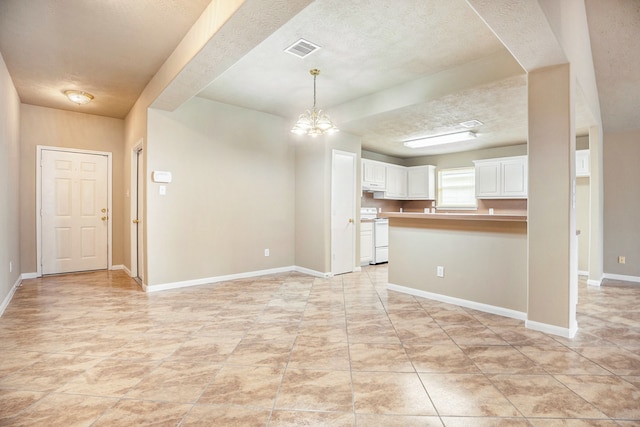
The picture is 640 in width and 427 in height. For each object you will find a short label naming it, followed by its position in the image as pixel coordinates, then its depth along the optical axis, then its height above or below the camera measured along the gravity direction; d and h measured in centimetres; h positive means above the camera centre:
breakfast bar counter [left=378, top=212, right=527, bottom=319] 334 -57
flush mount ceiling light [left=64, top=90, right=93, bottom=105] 446 +160
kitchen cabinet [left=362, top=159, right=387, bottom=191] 701 +79
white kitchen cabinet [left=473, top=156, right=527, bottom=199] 645 +68
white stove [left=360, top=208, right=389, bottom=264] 657 -56
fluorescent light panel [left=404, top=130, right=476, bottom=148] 569 +132
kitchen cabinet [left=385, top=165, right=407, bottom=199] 774 +70
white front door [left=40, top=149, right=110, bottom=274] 534 -1
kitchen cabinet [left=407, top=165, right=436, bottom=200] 792 +70
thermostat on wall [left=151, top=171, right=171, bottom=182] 431 +46
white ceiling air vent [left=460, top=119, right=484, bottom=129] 491 +135
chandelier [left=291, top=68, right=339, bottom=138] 385 +102
